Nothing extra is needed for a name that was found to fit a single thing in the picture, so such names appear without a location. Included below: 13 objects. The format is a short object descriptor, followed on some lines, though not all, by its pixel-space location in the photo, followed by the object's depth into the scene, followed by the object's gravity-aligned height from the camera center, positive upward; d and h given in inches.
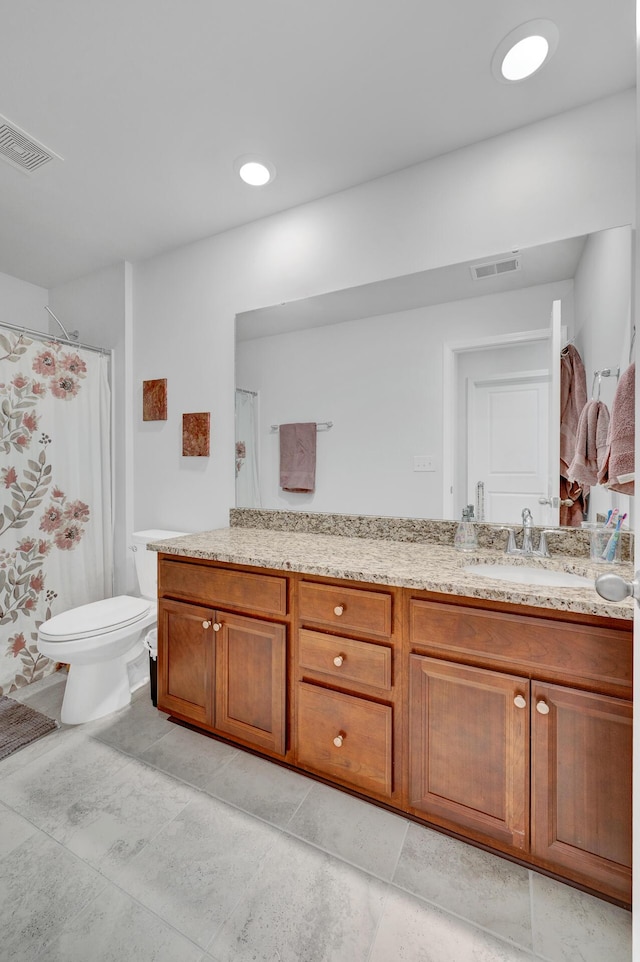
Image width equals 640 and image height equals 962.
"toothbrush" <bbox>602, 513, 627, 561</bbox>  55.6 -9.7
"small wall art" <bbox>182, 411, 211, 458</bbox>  93.4 +8.5
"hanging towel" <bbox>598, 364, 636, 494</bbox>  50.8 +4.3
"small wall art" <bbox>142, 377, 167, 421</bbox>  99.9 +17.5
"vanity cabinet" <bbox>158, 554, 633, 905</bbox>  42.6 -28.0
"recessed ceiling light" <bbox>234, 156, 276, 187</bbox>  70.7 +51.8
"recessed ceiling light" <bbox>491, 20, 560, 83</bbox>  49.4 +51.7
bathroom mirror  60.1 +18.7
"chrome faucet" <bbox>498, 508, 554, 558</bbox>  61.0 -10.4
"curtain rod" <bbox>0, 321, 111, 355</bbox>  87.4 +30.5
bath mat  69.6 -44.3
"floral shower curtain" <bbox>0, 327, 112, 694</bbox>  88.0 -3.8
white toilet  71.4 -30.4
